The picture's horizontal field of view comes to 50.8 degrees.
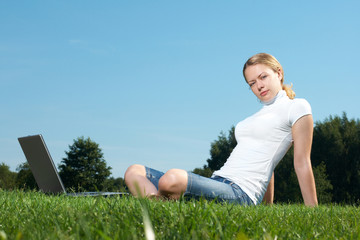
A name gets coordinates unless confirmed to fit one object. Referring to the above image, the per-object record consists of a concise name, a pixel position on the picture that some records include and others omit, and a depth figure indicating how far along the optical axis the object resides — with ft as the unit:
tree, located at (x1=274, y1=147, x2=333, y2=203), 116.26
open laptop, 21.50
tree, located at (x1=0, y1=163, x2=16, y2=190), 205.26
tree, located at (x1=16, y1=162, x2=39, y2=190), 156.95
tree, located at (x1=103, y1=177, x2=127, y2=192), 150.72
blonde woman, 14.49
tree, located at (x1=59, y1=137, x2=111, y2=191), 148.15
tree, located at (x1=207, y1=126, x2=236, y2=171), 147.73
